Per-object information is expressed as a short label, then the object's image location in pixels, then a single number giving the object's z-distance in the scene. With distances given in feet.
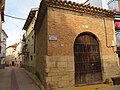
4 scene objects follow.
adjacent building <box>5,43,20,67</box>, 101.01
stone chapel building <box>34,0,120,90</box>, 15.82
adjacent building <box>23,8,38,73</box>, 31.16
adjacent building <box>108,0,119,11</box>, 25.79
